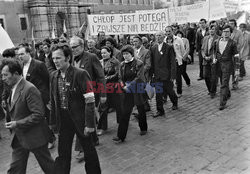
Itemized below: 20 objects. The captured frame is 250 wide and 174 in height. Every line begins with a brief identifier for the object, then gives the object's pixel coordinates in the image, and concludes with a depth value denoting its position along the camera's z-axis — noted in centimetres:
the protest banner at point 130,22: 947
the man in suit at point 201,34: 1174
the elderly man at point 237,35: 957
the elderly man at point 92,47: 806
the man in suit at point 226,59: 718
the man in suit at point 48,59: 664
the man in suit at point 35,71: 538
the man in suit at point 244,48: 1001
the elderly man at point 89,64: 509
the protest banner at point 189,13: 1151
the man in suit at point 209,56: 834
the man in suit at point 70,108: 367
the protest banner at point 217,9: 1116
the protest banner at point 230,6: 1269
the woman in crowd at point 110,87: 623
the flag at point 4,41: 787
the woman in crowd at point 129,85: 557
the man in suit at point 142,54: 722
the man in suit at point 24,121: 354
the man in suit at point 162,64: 710
